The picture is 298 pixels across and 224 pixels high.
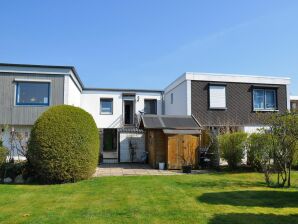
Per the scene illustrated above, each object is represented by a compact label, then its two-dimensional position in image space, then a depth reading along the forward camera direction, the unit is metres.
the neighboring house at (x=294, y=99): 26.51
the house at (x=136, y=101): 14.42
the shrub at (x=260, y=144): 9.78
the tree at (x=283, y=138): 8.51
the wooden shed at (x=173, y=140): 13.32
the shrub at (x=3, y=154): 10.09
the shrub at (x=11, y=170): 9.88
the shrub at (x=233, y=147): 12.64
